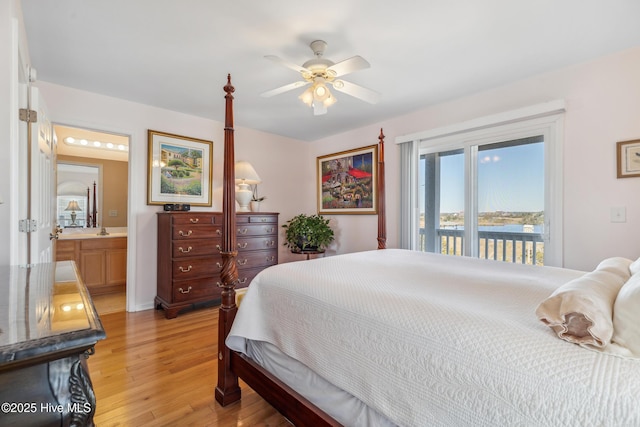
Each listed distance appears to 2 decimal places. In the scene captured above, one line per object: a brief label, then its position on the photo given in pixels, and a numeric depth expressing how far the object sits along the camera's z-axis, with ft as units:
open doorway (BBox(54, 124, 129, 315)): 12.89
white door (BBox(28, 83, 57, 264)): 6.06
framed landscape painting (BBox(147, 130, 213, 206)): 11.21
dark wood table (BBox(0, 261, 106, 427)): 1.81
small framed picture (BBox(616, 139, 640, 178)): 7.13
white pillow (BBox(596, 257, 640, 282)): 3.85
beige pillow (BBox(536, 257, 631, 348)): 2.52
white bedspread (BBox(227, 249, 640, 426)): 2.30
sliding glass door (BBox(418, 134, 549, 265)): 9.00
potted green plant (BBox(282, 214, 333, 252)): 13.70
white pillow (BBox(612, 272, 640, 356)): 2.43
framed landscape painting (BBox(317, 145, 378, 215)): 13.20
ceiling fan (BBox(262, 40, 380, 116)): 6.43
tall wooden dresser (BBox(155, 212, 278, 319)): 10.34
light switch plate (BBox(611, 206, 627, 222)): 7.31
